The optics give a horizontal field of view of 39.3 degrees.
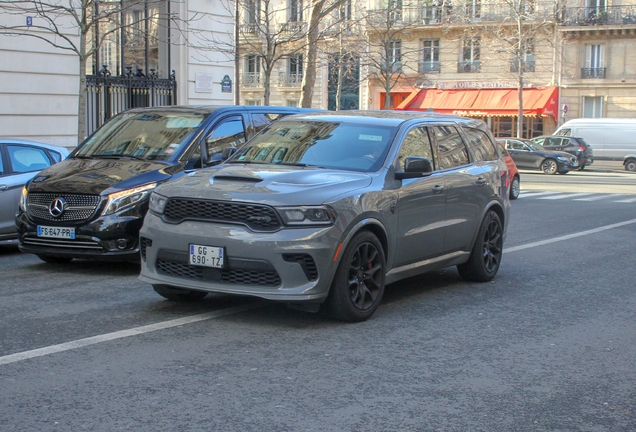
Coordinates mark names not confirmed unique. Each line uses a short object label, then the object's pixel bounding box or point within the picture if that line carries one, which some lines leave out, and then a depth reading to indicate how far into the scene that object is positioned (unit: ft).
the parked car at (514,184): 69.91
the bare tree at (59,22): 58.75
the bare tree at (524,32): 158.51
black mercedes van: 29.68
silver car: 34.86
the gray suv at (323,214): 21.39
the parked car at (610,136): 137.18
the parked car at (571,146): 129.80
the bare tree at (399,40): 166.09
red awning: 162.30
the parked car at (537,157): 120.78
